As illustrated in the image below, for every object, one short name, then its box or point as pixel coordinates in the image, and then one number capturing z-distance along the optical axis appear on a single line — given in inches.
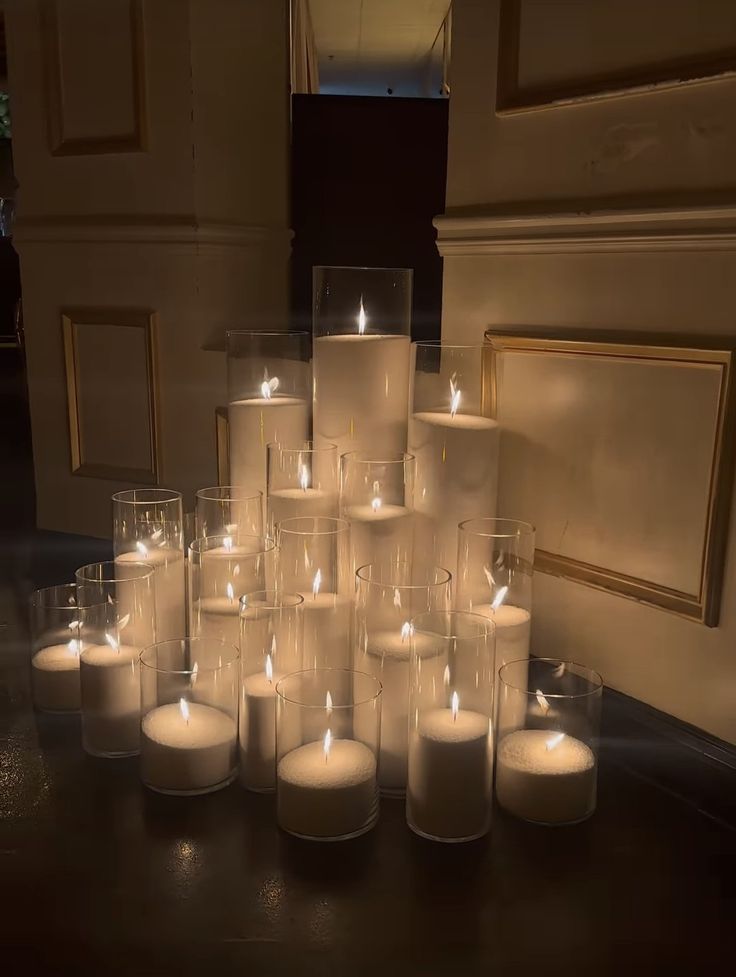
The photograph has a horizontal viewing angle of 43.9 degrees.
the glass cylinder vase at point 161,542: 49.9
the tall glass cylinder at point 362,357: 51.9
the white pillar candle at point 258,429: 54.5
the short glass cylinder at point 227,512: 49.8
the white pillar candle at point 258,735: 40.2
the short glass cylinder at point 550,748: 38.9
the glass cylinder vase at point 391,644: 40.8
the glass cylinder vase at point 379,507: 46.9
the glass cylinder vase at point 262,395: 54.7
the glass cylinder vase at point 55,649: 48.7
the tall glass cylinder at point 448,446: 48.9
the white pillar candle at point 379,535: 46.7
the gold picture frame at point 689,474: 41.7
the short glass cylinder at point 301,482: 49.3
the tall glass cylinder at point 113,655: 43.7
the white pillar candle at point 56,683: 48.6
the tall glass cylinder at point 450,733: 37.0
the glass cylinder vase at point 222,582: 45.8
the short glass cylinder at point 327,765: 37.1
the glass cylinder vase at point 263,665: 40.4
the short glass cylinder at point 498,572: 45.4
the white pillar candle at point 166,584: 49.4
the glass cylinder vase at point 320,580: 43.3
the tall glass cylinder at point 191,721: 40.5
